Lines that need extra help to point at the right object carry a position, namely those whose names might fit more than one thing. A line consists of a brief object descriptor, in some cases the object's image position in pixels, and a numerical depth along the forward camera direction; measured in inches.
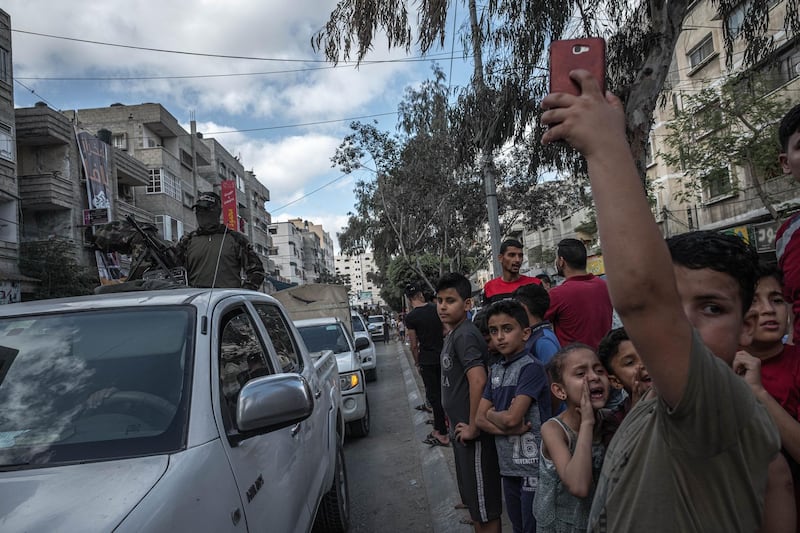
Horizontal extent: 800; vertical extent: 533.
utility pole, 401.7
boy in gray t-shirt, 119.0
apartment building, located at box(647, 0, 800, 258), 590.6
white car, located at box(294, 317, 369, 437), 275.9
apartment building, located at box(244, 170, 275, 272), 1996.8
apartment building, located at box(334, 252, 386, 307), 6648.6
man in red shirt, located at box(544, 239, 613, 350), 147.9
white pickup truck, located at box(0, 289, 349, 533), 61.1
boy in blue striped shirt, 110.3
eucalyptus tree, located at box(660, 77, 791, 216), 514.6
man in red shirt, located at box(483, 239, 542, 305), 194.4
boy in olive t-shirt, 33.9
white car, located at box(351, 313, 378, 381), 491.1
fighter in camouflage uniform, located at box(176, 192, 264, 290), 181.0
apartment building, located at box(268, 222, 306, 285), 2746.1
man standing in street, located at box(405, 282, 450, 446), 259.0
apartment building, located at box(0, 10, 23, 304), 753.6
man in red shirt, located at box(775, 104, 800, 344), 75.7
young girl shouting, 80.6
